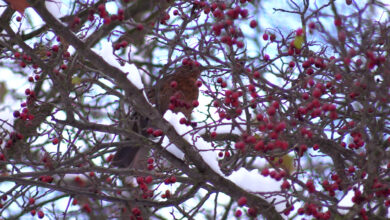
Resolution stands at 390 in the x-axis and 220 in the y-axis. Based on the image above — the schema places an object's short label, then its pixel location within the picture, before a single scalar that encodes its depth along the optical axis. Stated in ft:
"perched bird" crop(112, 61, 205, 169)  32.50
